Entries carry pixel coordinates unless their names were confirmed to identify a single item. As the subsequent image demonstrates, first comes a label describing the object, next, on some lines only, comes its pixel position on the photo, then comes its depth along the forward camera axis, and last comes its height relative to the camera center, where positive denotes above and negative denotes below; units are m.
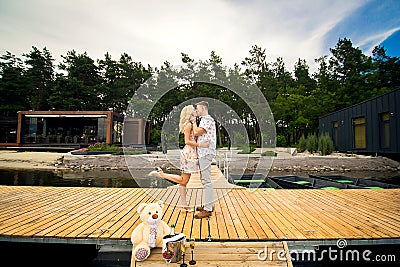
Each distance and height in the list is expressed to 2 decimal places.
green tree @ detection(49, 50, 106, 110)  31.80 +7.14
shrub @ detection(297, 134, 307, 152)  19.73 +0.14
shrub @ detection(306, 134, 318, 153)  18.22 +0.21
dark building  13.18 +1.30
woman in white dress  3.12 -0.06
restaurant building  22.78 +1.51
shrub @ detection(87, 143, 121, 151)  18.78 -0.29
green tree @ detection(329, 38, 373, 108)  28.45 +9.16
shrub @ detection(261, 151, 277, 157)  12.67 -0.33
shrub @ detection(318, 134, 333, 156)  17.25 +0.02
